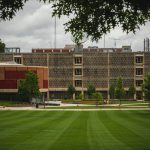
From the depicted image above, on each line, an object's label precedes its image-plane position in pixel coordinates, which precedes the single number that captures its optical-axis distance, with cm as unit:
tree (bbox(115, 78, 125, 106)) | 10103
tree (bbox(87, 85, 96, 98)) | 11578
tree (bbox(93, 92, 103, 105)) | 9238
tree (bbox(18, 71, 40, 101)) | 9256
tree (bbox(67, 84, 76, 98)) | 11725
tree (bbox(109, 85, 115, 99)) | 11756
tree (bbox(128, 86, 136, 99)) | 11764
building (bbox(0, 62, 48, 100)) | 9994
